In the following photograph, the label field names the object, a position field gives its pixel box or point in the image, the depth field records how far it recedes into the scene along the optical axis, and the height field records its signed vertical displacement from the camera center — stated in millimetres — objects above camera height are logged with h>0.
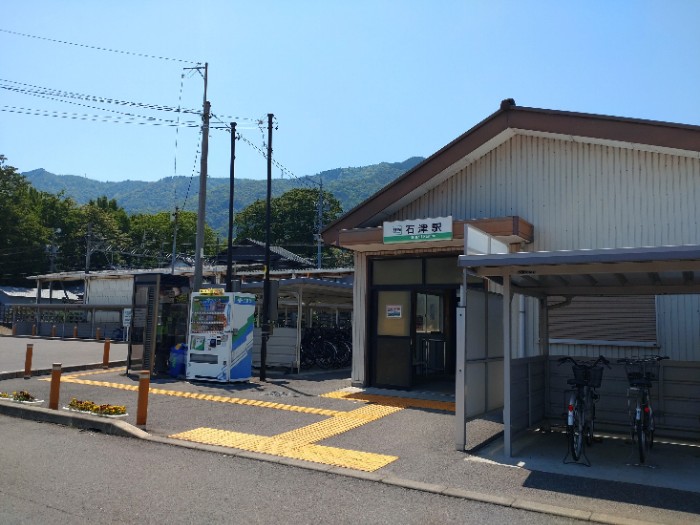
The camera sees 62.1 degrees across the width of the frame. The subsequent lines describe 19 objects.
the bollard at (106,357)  17281 -1174
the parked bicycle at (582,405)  7199 -998
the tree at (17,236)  63875 +8924
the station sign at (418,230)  11102 +1858
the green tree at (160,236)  79500 +11589
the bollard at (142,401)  8820 -1251
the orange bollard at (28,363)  14688 -1198
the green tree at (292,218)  65562 +11828
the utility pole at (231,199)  17469 +3713
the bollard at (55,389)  9953 -1241
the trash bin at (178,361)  15141 -1084
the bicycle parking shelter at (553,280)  6512 +710
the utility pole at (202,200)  17734 +3735
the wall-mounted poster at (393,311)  12977 +304
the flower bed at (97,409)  9125 -1457
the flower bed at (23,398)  10594 -1524
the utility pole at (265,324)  14508 -62
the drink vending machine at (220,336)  14141 -387
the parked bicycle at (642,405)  7141 -944
